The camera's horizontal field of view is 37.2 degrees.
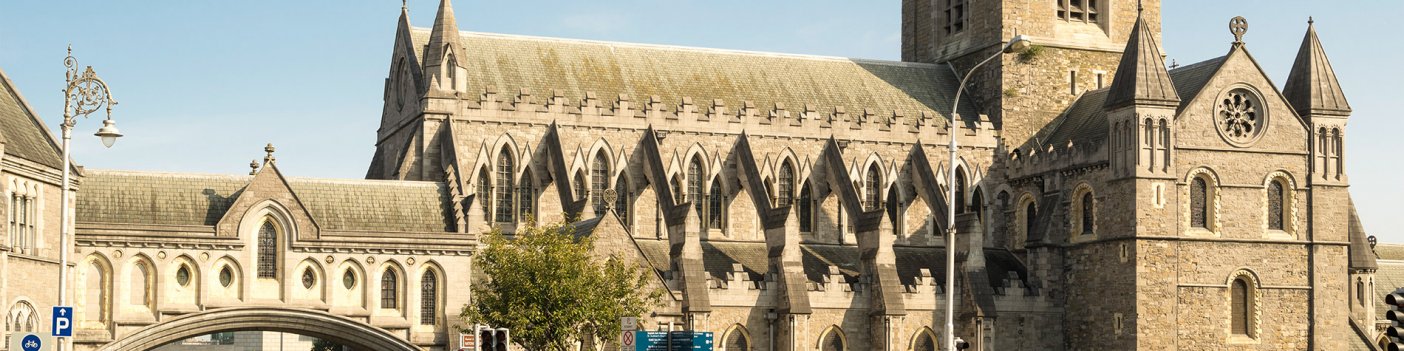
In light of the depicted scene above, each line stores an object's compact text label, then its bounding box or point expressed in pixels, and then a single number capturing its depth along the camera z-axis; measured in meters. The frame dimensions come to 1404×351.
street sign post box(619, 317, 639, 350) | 46.13
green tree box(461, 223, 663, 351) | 57.28
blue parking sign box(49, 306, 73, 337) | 40.22
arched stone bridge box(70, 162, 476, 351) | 56.47
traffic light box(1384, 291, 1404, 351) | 30.10
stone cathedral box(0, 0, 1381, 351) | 59.09
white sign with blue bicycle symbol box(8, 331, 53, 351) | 37.62
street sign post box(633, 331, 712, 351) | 48.94
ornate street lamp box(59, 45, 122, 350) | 43.25
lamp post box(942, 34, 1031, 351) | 52.44
